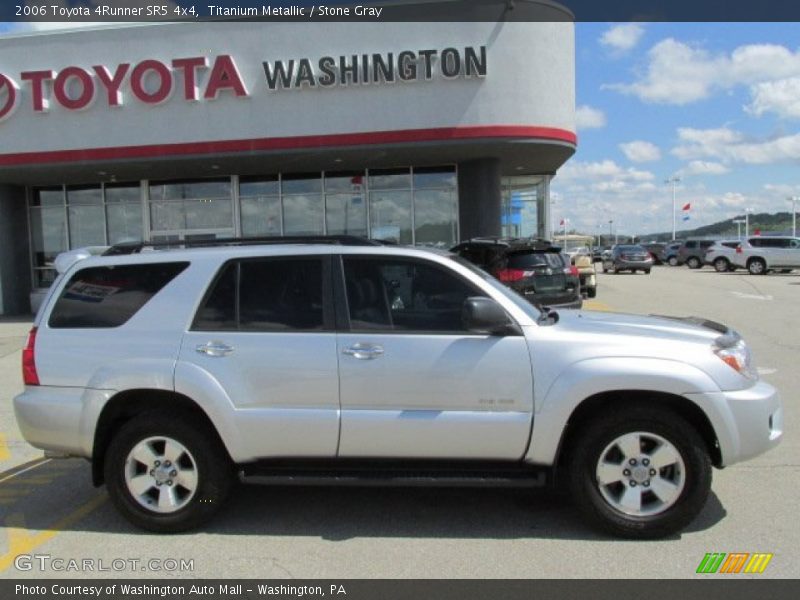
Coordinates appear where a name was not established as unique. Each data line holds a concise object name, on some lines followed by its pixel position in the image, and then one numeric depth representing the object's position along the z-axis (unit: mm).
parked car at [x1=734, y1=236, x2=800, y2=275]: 30688
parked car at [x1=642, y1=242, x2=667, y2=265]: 49719
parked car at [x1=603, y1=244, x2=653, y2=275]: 33562
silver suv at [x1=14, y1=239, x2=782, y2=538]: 3777
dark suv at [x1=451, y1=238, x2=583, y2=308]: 10672
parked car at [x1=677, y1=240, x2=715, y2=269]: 40281
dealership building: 13891
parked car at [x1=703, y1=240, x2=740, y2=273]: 34250
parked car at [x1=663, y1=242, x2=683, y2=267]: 46188
